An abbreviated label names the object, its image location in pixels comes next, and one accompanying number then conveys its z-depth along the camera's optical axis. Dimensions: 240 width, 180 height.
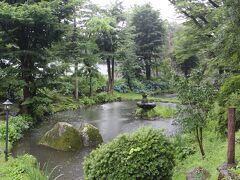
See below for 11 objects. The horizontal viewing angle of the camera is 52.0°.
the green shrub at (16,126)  10.52
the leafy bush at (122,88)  25.88
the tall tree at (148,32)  27.73
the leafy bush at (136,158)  5.49
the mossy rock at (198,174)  5.60
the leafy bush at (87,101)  20.15
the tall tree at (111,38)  22.42
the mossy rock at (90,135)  10.22
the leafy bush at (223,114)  7.70
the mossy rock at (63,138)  9.82
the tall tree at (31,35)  11.63
